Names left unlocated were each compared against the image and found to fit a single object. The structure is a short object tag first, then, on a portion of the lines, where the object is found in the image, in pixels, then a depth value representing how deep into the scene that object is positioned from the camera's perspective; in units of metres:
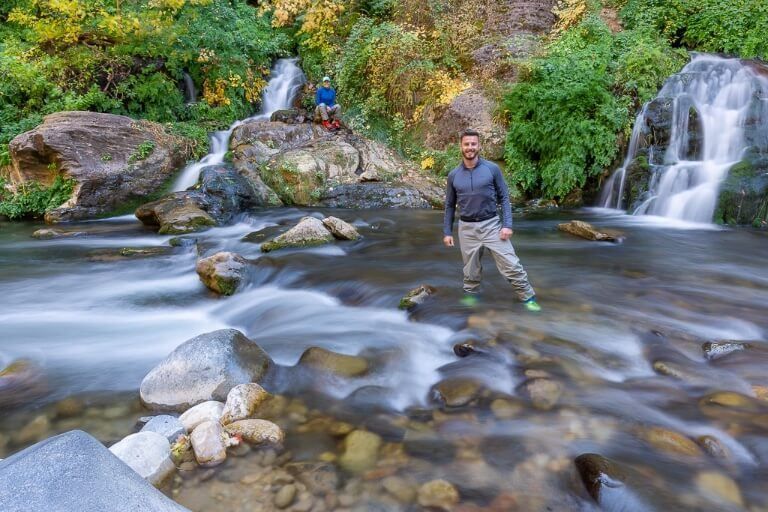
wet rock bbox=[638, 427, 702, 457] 3.03
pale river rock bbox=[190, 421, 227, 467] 3.05
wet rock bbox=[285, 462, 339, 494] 2.84
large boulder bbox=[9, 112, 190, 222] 11.34
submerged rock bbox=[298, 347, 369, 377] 4.27
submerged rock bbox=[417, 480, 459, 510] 2.69
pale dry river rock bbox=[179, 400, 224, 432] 3.39
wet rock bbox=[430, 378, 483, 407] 3.71
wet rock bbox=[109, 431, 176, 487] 2.86
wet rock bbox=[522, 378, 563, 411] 3.57
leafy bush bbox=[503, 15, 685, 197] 11.23
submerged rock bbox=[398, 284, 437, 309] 5.64
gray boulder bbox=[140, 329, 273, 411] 3.80
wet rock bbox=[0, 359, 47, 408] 4.09
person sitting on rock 14.79
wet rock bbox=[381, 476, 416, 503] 2.75
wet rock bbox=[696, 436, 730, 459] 2.97
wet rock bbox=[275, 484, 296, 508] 2.72
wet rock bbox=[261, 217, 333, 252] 8.39
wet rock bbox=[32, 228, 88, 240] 9.90
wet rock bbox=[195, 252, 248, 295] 6.71
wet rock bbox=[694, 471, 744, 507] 2.64
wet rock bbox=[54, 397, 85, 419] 3.84
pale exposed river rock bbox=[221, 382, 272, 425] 3.50
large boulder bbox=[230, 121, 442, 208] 12.62
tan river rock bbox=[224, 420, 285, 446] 3.26
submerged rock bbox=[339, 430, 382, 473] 3.04
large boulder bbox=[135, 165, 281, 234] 10.28
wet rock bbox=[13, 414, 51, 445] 3.52
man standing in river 4.91
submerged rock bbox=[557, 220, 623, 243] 8.40
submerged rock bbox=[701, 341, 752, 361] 4.14
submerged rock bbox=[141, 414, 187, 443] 3.21
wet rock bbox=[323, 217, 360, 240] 8.88
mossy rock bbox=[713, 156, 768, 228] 9.02
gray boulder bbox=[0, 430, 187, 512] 1.81
